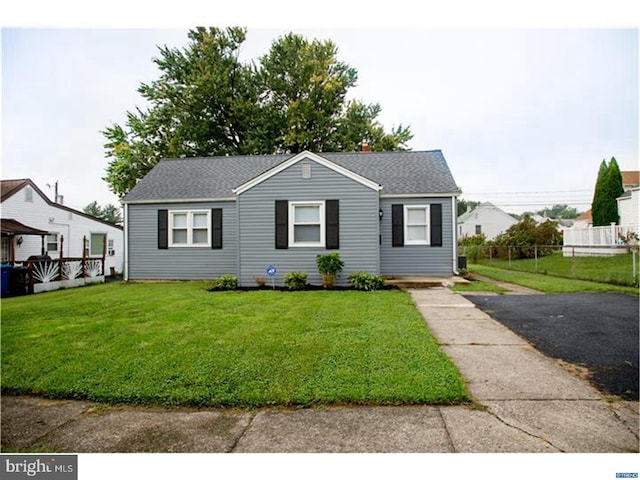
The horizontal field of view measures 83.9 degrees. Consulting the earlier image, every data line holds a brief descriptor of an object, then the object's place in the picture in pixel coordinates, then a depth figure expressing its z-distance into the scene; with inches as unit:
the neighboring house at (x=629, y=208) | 639.1
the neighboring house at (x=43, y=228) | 526.9
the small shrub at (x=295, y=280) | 356.8
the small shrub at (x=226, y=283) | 368.5
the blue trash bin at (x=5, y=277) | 381.7
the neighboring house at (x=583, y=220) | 1244.1
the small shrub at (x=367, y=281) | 342.6
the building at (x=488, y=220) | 1529.3
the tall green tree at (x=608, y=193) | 728.3
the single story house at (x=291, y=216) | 367.2
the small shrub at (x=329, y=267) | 352.5
